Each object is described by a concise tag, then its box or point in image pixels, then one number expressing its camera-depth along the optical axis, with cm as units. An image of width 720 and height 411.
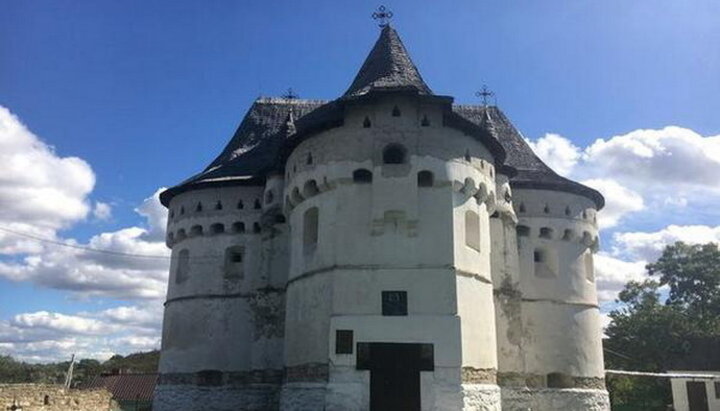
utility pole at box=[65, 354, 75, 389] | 2678
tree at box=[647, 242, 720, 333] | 4550
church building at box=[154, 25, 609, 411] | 1850
